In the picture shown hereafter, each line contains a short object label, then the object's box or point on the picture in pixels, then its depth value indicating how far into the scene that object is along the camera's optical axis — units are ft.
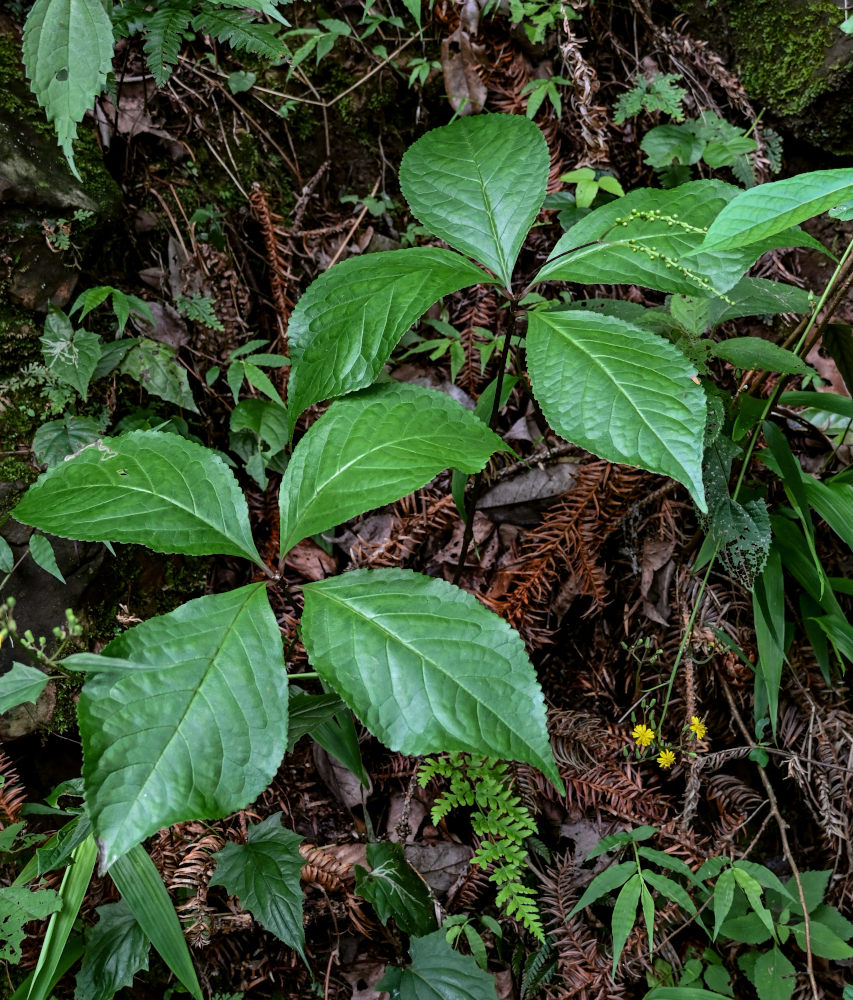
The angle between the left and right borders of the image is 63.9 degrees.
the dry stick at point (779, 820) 6.24
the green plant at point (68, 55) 4.53
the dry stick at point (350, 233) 8.68
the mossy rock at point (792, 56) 8.97
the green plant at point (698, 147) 8.55
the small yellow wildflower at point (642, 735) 6.86
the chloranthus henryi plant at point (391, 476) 3.48
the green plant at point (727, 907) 5.97
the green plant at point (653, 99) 8.54
